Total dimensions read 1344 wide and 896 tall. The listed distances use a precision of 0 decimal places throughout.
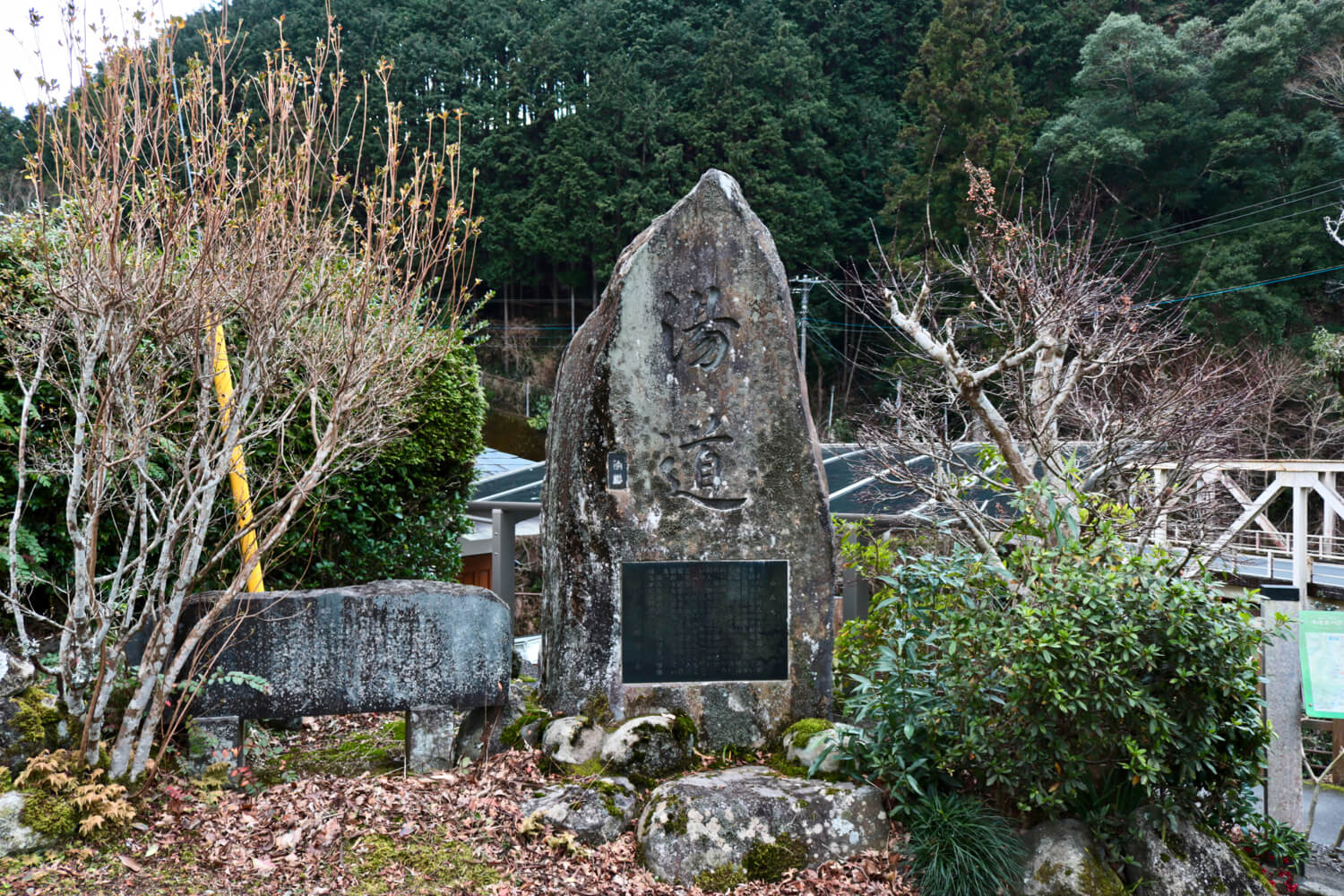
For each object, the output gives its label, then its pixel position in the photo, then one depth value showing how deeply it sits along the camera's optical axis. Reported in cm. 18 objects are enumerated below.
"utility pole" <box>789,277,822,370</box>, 2166
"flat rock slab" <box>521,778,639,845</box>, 455
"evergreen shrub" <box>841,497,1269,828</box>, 401
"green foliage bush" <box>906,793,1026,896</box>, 417
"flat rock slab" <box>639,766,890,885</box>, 435
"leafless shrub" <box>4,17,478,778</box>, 429
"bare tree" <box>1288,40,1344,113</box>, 1972
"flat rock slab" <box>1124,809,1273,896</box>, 427
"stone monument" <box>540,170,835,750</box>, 542
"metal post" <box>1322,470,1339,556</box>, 1242
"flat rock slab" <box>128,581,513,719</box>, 490
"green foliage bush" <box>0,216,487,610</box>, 527
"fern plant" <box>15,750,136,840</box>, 406
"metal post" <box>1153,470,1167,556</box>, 672
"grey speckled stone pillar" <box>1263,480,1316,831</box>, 496
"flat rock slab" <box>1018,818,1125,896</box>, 417
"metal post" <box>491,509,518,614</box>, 1254
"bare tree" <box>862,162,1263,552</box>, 620
